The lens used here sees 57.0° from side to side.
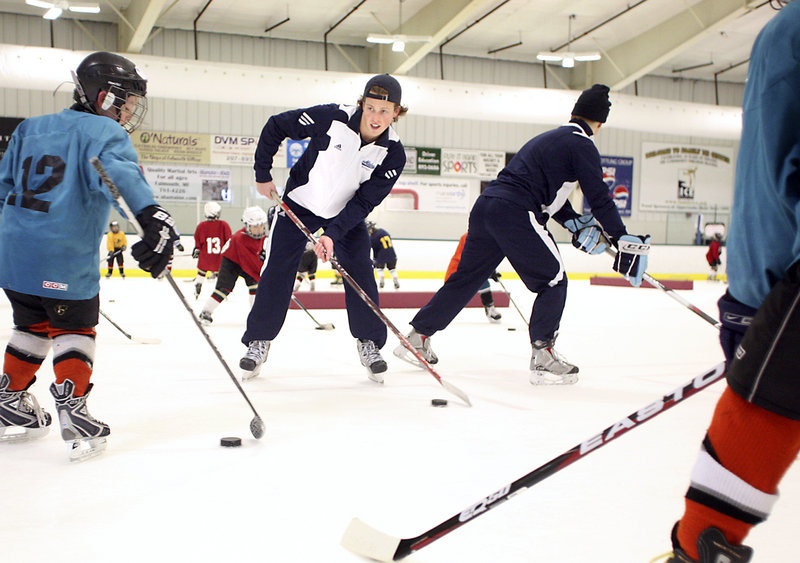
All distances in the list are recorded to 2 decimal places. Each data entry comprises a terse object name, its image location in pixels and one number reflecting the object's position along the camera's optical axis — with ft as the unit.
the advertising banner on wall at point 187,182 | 42.34
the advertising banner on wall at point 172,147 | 42.14
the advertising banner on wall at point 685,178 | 53.57
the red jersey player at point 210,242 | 21.52
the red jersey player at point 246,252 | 16.46
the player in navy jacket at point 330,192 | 9.22
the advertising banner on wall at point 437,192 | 46.89
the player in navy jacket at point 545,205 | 9.31
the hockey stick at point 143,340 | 12.36
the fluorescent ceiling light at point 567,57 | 38.34
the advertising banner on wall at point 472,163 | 48.39
